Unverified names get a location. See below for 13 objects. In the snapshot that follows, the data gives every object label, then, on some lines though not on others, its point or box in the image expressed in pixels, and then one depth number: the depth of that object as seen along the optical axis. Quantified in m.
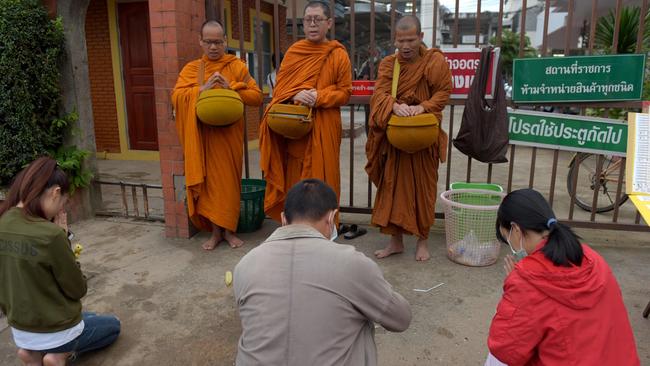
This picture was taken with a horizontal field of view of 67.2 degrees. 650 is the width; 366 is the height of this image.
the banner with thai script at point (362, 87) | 4.17
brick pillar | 3.96
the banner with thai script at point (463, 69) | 3.88
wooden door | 7.43
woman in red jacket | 1.57
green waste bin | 4.41
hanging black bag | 3.80
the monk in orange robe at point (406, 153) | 3.44
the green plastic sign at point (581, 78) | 3.70
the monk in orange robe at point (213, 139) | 3.80
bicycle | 5.14
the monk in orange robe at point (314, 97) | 3.64
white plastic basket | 3.56
